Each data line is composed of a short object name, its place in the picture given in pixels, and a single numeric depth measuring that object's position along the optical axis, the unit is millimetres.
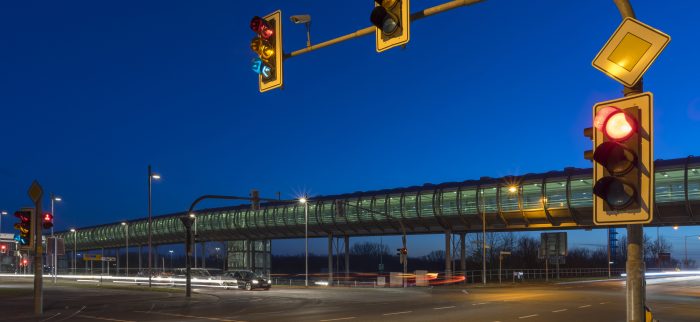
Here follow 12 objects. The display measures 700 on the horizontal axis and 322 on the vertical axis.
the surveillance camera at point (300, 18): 10258
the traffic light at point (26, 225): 23328
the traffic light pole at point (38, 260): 23156
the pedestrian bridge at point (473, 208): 51722
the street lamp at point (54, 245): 37234
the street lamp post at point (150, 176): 46500
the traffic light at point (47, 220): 25395
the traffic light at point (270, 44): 9984
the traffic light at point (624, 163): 5195
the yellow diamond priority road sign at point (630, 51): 5418
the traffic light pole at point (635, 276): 5395
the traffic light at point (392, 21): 8078
